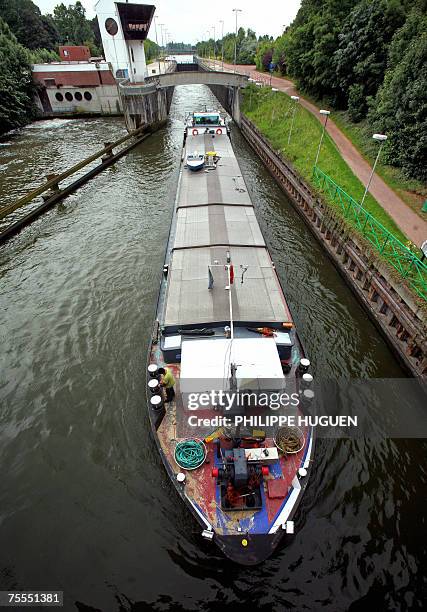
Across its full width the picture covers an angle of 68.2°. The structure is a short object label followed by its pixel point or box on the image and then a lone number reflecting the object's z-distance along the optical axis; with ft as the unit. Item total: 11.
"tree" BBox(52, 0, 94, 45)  403.34
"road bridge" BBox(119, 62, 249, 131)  193.47
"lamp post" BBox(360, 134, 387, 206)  65.10
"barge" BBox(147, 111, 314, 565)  36.09
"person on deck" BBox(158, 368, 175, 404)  45.37
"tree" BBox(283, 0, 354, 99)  153.79
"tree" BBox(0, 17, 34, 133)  189.98
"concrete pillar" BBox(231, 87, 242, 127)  226.05
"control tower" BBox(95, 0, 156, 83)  197.14
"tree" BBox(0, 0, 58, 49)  306.55
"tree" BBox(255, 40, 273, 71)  297.74
